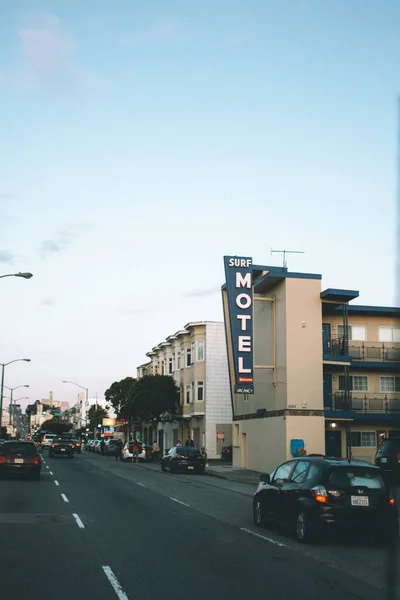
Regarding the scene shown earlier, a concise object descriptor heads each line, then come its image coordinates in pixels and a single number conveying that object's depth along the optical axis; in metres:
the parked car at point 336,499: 12.72
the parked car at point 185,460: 38.62
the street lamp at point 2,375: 70.35
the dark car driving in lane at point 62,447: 56.88
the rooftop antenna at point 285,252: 41.88
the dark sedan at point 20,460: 29.42
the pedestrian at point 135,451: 53.66
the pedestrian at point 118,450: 59.19
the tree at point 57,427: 144.14
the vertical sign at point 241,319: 36.44
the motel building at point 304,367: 36.50
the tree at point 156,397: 59.34
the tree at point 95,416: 114.48
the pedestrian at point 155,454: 57.98
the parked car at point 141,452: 54.66
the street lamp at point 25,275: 29.92
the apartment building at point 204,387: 55.72
